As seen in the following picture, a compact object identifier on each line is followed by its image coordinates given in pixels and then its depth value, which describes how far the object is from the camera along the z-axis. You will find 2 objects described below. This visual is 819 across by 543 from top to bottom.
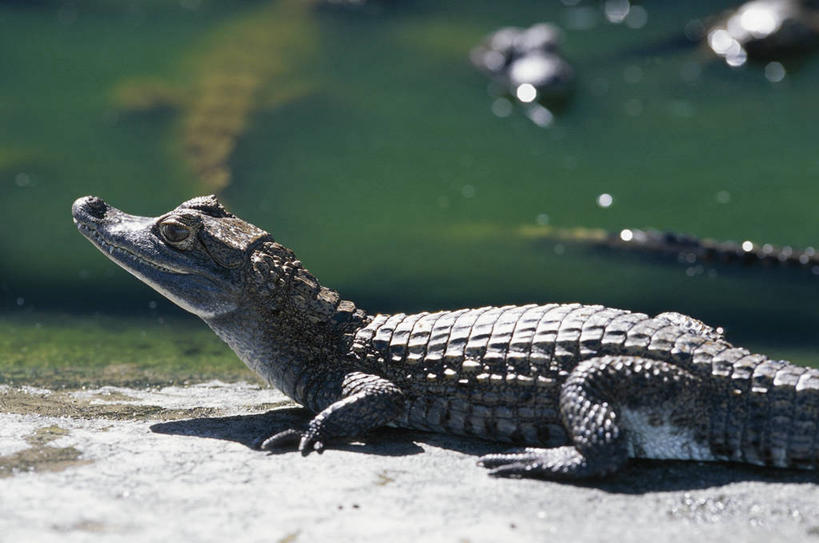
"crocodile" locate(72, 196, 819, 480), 9.06
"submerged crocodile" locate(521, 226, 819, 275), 17.42
